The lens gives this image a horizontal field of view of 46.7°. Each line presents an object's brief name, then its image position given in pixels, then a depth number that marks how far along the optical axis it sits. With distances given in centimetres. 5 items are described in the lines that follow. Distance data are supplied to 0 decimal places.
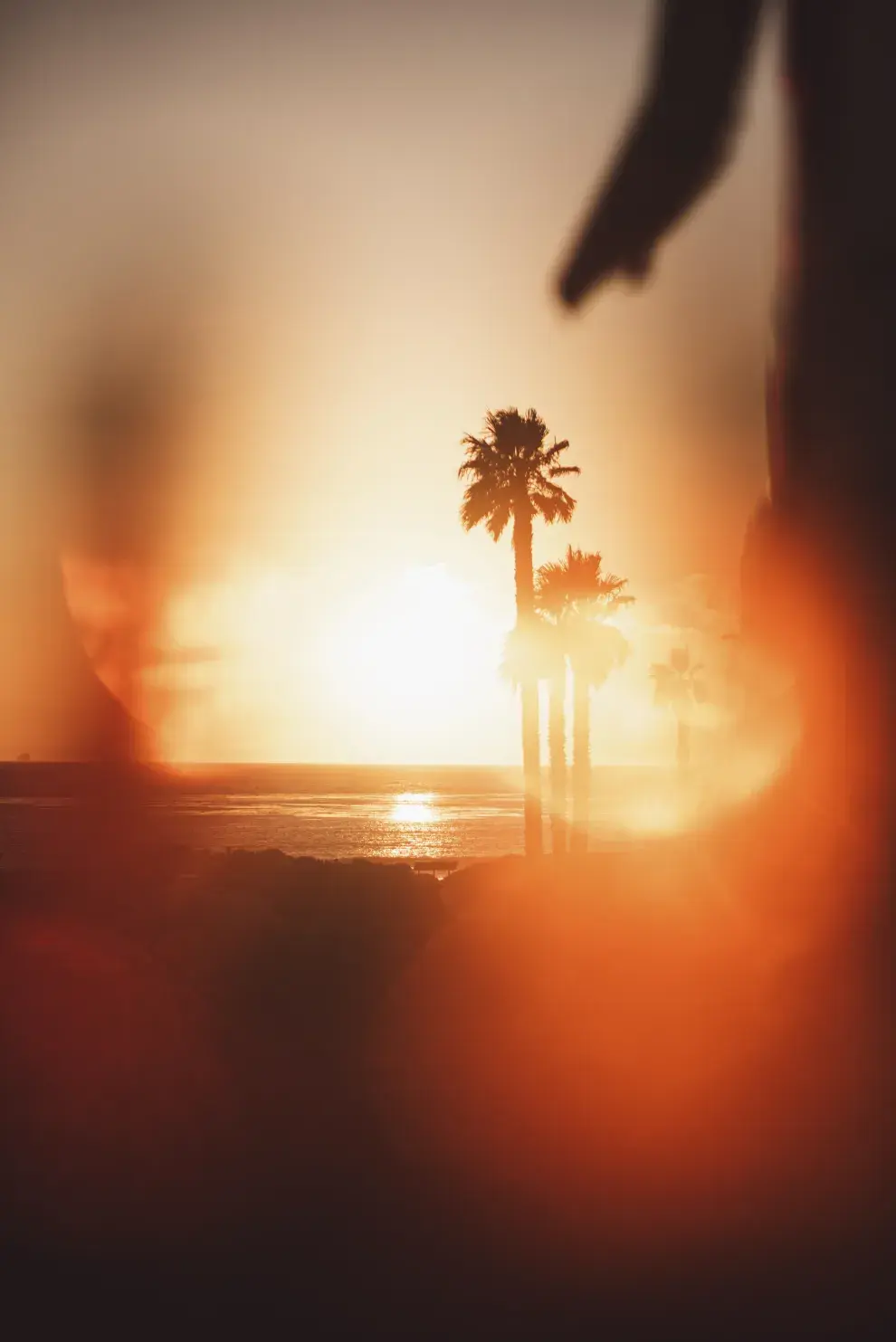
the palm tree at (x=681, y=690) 6538
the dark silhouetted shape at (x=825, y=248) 238
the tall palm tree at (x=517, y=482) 3234
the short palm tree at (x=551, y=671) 3153
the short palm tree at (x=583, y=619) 3750
